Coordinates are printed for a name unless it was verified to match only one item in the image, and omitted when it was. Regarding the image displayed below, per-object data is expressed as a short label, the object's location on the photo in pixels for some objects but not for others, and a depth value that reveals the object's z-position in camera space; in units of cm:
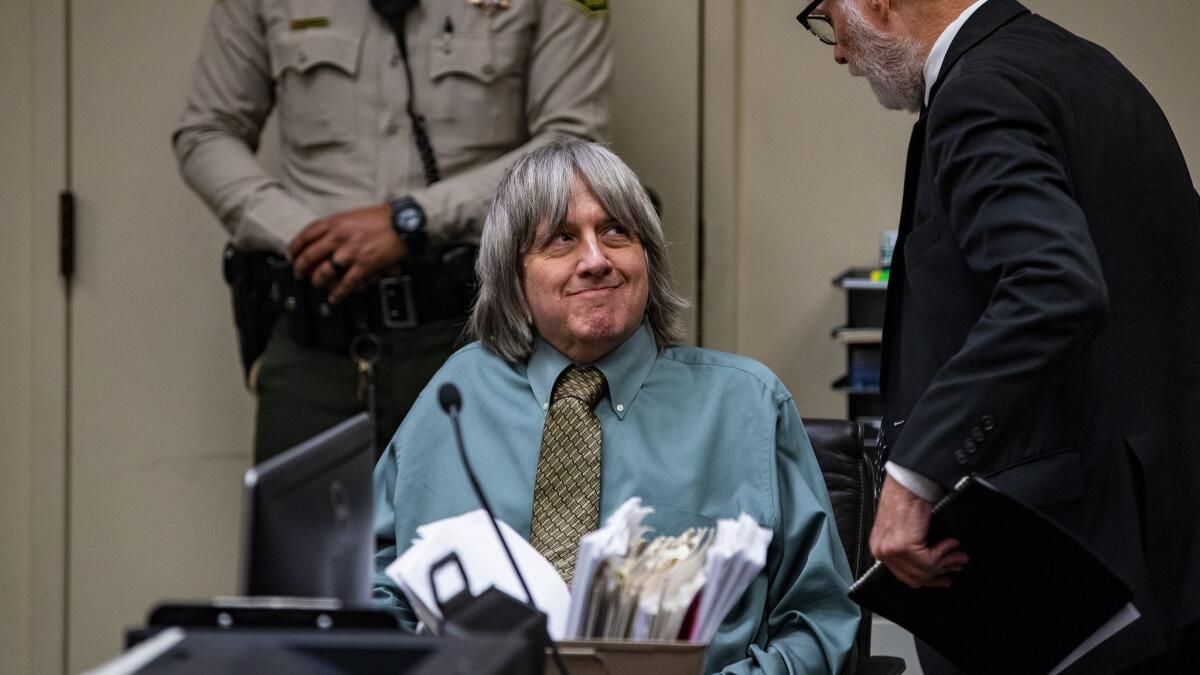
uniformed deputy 737
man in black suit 630
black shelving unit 753
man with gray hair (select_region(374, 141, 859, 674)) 653
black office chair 677
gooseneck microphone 518
